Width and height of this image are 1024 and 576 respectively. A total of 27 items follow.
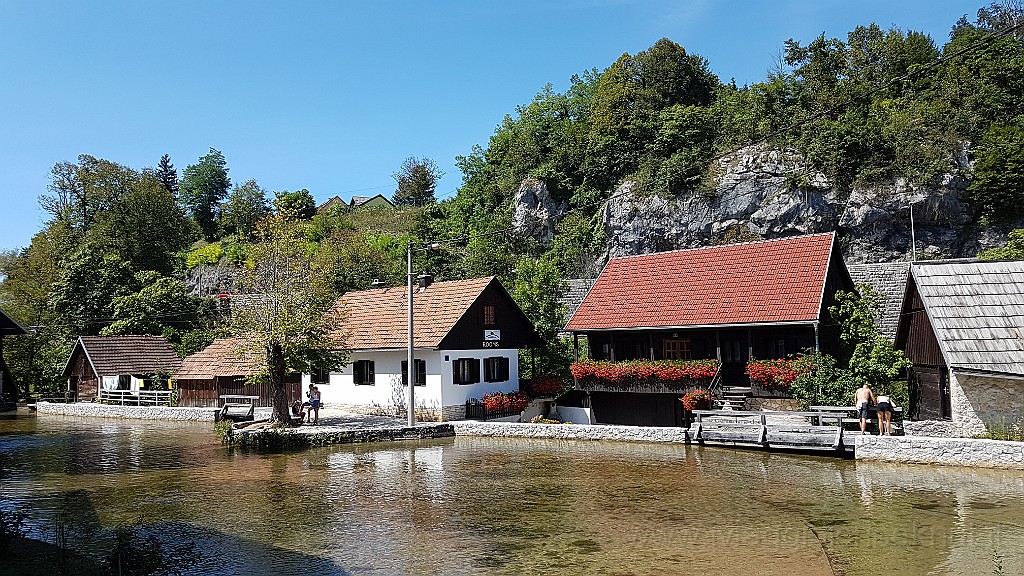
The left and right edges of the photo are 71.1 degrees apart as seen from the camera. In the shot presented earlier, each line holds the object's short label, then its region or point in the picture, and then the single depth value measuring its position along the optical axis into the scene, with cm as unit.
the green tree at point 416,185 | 9581
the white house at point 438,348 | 2992
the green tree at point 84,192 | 6769
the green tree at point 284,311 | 2717
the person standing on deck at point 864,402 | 2100
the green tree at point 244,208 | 8550
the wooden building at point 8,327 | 2074
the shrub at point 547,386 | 3170
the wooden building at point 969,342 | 1925
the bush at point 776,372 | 2484
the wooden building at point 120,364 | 4359
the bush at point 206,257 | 7212
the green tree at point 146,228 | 6856
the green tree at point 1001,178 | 4241
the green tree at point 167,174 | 11400
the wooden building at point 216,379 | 3647
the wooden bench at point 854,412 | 2206
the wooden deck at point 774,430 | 2088
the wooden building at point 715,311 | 2698
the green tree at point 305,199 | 8351
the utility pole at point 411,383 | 2659
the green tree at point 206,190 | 9612
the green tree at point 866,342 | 2366
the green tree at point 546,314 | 3419
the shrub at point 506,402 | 2992
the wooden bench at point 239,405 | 3391
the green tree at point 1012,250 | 3077
